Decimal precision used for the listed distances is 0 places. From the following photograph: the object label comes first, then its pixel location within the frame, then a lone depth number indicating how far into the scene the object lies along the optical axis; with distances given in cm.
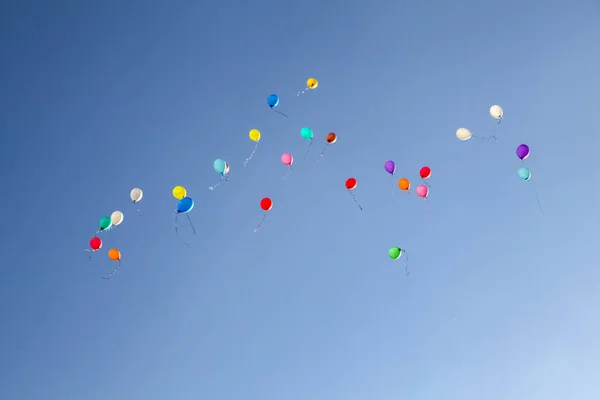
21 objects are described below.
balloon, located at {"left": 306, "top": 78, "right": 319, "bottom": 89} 1045
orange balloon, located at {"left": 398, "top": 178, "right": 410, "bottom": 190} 1020
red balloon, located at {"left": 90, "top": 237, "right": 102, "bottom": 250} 1004
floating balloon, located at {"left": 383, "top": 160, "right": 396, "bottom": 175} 1010
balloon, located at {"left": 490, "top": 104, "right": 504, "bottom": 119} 1006
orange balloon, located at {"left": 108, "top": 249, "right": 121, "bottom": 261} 1024
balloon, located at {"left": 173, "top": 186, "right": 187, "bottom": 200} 986
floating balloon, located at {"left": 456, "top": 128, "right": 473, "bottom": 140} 1012
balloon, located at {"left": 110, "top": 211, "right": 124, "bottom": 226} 997
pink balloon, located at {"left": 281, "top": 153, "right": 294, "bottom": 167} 1037
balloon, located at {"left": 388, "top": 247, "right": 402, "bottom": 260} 1012
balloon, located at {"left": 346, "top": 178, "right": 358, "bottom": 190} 1037
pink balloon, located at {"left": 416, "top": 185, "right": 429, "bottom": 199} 1011
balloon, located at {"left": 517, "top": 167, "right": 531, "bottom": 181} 995
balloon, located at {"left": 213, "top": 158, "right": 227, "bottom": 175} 998
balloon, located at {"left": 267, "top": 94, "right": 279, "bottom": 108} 1031
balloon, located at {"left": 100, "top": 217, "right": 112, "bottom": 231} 994
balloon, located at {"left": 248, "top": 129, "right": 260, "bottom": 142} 1027
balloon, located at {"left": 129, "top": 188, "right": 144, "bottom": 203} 1011
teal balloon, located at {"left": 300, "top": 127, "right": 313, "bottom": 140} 1037
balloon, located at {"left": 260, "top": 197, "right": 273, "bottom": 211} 1027
